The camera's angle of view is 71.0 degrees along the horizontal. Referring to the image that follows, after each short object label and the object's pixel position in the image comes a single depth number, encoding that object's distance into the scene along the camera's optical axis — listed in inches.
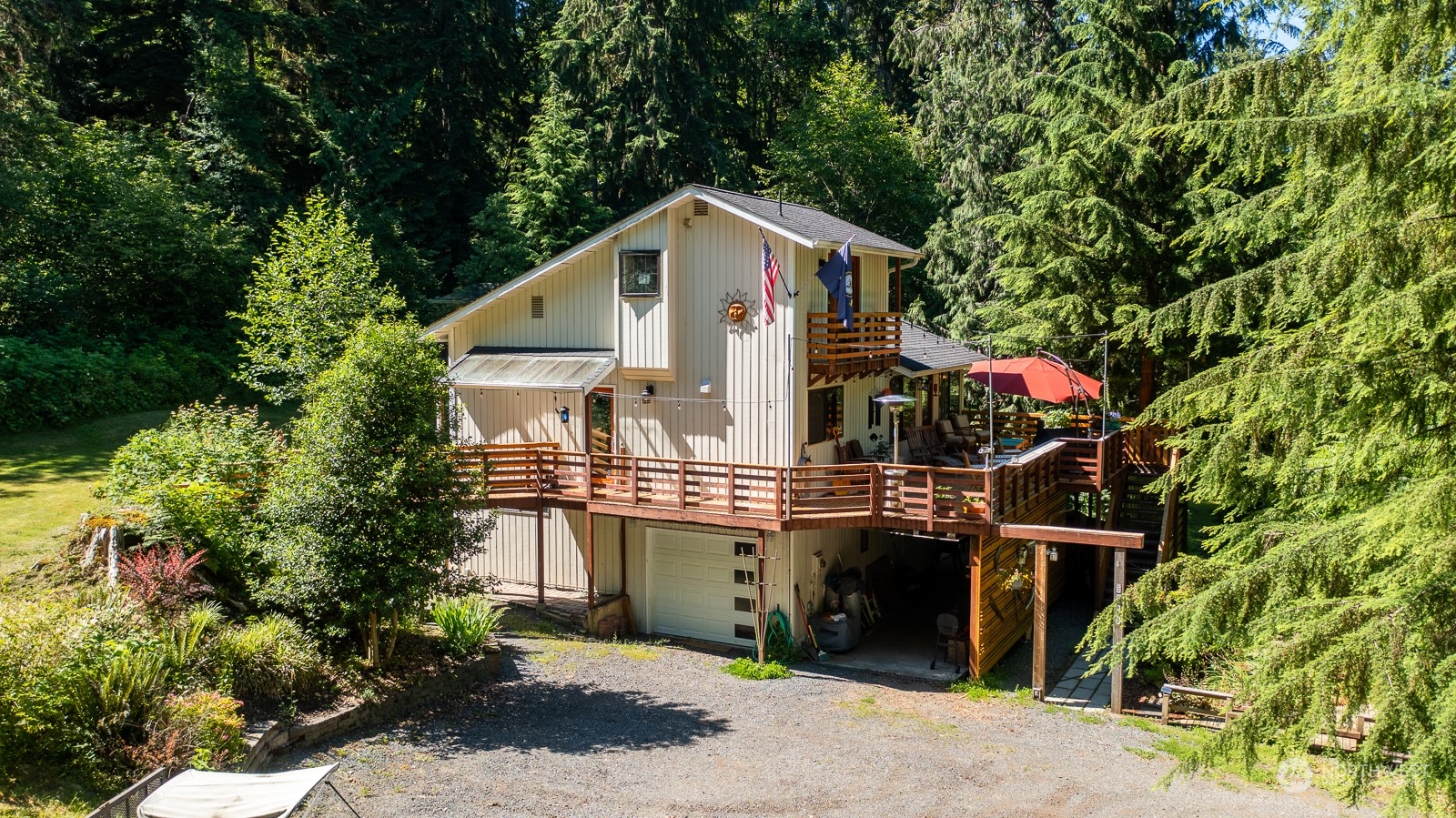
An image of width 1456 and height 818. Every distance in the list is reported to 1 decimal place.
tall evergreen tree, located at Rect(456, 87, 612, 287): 1299.2
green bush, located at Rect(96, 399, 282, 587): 550.3
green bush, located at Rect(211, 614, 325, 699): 485.4
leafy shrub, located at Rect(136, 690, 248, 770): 409.4
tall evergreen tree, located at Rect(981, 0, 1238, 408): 896.9
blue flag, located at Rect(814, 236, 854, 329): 673.0
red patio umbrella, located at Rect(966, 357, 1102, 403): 823.7
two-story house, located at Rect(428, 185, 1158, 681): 685.9
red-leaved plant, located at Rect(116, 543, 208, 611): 483.8
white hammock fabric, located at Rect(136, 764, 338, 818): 347.9
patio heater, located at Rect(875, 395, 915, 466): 732.7
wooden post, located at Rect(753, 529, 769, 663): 700.9
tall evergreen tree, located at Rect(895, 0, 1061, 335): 1233.4
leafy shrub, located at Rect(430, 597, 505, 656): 621.7
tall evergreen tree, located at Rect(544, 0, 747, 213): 1360.7
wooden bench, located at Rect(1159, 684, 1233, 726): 571.8
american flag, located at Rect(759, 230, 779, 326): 684.7
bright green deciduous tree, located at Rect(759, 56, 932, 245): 1449.3
